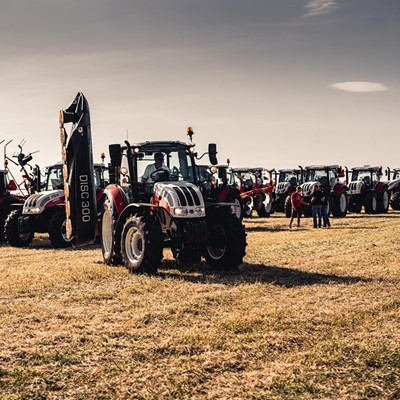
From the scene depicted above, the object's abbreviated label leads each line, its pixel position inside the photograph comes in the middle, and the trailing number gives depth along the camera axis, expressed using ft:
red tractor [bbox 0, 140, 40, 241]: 53.31
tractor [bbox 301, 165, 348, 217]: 77.97
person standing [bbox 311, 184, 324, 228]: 61.78
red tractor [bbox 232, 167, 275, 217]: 80.89
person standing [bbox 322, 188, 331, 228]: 62.08
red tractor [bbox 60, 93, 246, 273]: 30.19
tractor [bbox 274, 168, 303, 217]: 87.25
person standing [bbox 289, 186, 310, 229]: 61.41
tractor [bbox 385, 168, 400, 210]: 94.89
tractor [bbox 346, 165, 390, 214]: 85.56
